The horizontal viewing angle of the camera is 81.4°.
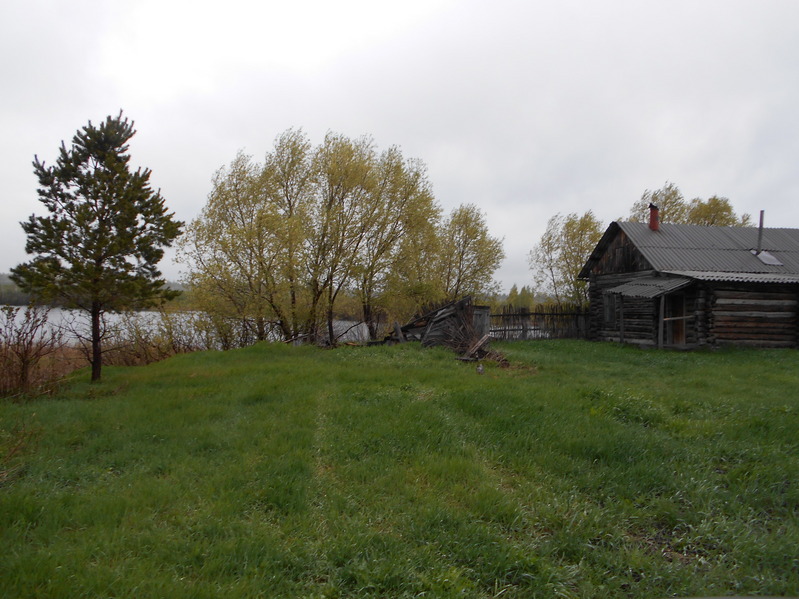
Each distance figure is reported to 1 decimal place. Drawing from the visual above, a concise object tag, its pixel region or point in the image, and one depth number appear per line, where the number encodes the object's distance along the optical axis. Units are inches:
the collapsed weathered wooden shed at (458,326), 577.3
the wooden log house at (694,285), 772.6
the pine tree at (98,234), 395.5
